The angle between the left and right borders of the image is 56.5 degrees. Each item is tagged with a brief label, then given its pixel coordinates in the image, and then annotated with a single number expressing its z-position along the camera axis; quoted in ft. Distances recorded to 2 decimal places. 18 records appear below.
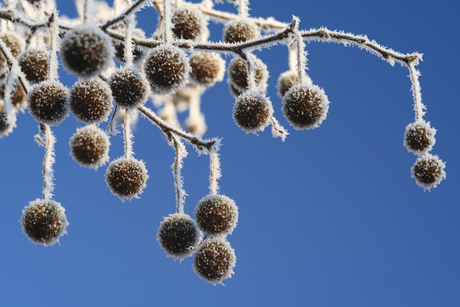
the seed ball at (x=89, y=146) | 7.57
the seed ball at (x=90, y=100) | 5.85
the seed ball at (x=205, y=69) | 9.41
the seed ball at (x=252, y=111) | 6.97
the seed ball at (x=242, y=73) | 8.30
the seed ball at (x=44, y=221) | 7.36
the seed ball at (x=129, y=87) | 5.88
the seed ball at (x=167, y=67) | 6.03
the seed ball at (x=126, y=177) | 7.47
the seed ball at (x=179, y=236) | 7.29
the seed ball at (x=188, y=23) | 8.48
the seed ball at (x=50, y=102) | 6.02
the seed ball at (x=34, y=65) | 8.21
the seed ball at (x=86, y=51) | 4.52
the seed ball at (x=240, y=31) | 8.36
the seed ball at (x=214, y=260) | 7.13
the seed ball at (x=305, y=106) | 6.44
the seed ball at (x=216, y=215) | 7.03
